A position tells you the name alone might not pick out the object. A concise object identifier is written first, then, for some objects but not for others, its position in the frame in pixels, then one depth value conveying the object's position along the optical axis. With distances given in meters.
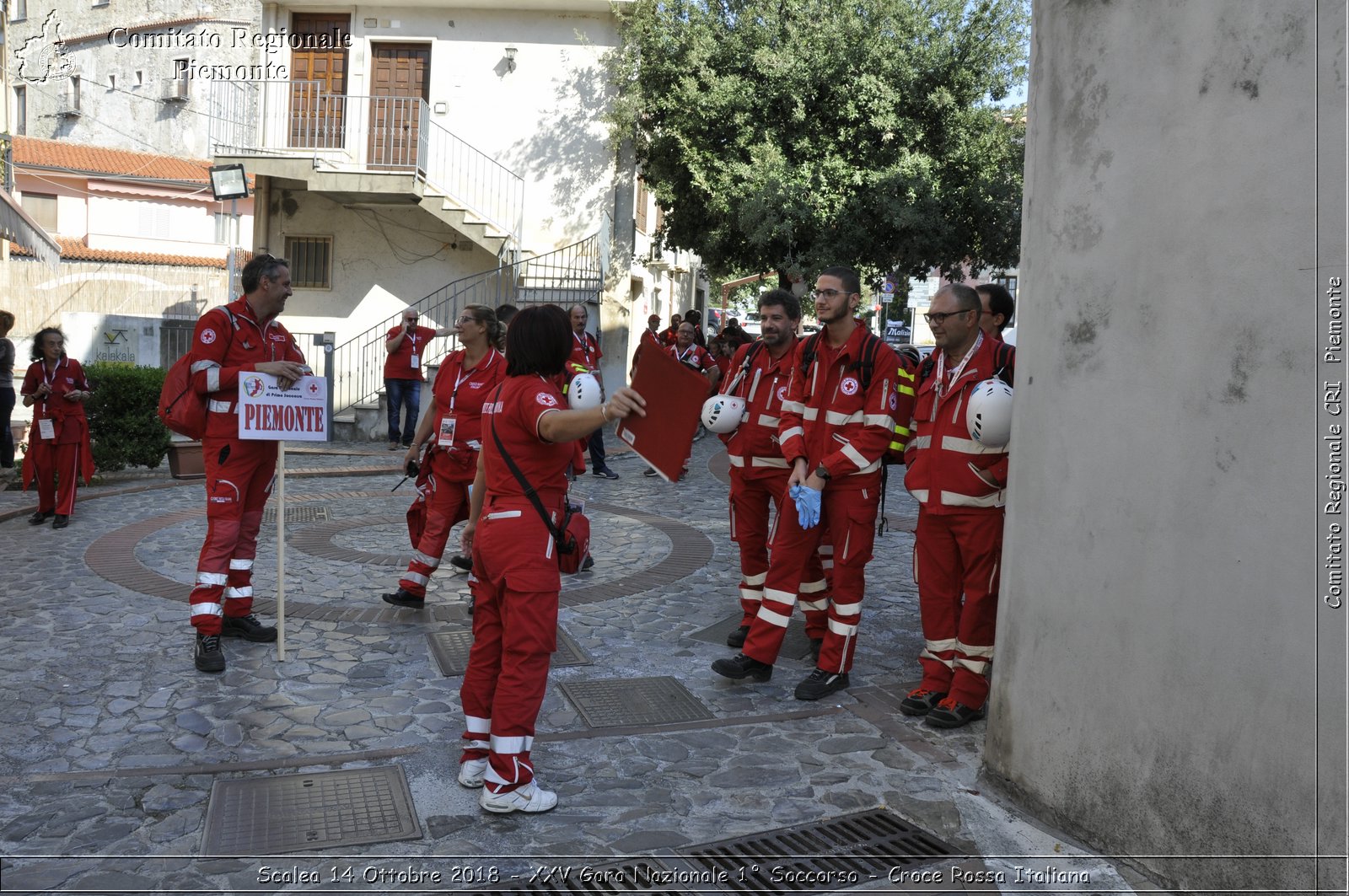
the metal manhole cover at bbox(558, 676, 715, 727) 5.11
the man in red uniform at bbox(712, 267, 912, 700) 5.38
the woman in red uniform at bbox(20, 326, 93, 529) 9.65
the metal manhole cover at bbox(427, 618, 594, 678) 5.84
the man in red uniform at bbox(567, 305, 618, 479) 11.47
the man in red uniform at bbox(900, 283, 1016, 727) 4.96
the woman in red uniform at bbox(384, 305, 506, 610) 6.73
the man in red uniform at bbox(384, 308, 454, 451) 15.84
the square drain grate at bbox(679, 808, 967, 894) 3.65
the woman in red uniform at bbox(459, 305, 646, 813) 4.02
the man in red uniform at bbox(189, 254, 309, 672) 5.76
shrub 12.36
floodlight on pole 14.12
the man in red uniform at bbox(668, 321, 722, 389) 16.11
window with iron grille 21.09
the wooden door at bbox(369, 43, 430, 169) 20.59
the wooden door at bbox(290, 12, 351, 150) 20.69
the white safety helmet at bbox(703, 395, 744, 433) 5.87
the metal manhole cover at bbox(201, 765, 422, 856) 3.77
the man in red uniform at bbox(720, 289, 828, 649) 6.00
